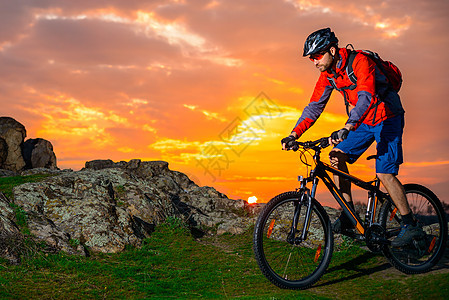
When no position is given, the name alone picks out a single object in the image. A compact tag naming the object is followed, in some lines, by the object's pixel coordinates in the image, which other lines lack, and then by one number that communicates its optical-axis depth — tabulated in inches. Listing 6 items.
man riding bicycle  229.0
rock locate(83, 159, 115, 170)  633.6
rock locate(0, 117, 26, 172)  1168.2
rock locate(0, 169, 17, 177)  737.9
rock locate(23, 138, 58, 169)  1208.8
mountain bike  224.8
